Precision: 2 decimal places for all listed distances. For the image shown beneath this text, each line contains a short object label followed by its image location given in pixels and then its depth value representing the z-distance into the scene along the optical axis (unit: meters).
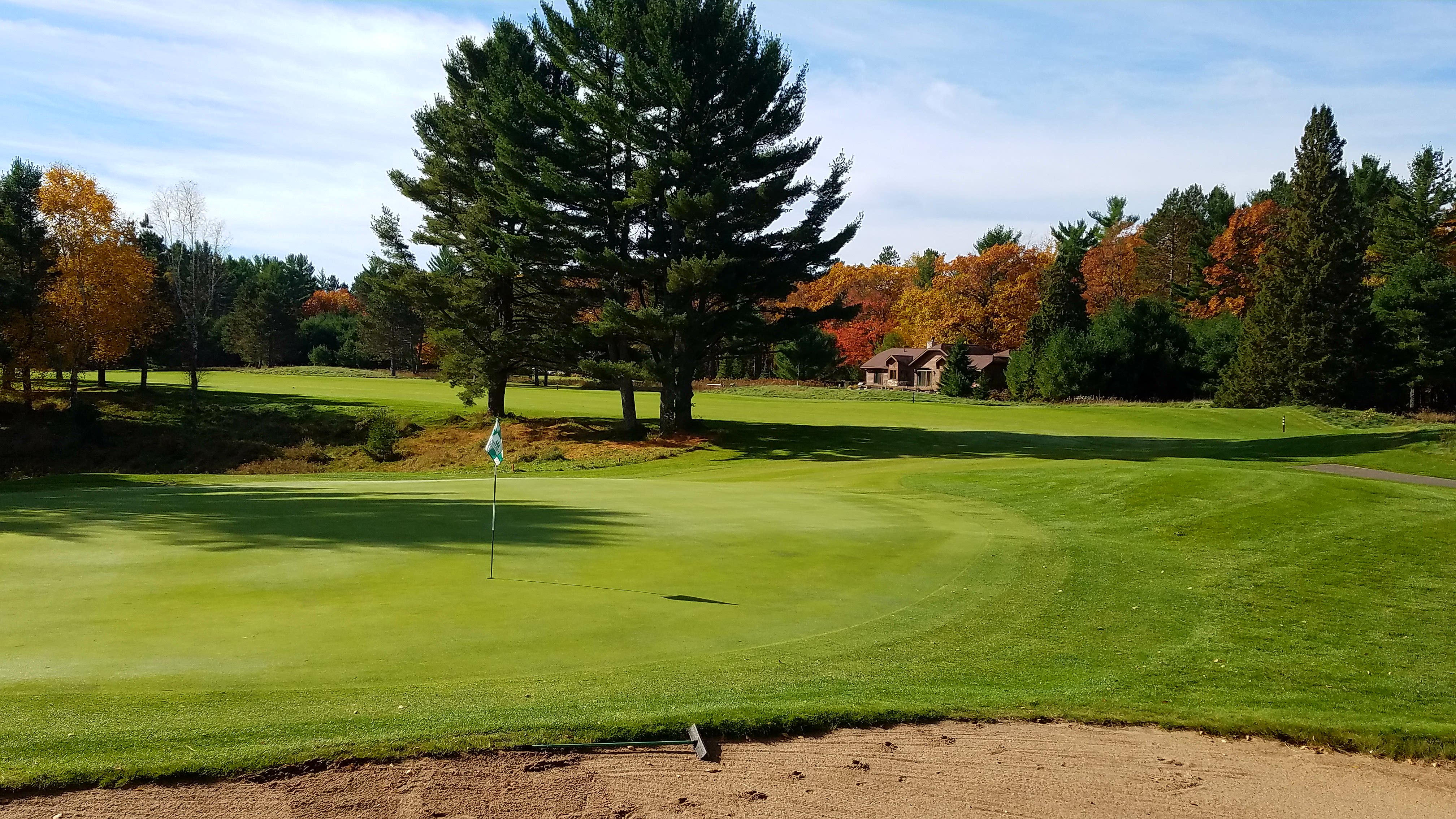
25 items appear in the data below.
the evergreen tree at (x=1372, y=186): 71.75
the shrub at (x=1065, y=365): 60.03
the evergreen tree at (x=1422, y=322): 50.69
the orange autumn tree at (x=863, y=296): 100.62
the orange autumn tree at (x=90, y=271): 43.69
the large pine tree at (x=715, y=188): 34.06
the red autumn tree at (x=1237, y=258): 73.81
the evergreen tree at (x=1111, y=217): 112.12
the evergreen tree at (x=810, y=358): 86.00
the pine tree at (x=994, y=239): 119.56
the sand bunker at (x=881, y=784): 5.27
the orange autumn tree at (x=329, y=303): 131.12
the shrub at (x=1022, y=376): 64.69
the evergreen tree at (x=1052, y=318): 64.19
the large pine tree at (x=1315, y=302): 50.44
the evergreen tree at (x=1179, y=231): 81.62
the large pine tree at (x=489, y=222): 37.19
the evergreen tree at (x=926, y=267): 112.31
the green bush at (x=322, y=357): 102.31
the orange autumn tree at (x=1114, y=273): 87.69
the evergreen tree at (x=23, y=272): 38.66
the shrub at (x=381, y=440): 36.84
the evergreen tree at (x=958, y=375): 68.62
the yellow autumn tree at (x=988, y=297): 81.75
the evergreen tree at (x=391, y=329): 86.56
